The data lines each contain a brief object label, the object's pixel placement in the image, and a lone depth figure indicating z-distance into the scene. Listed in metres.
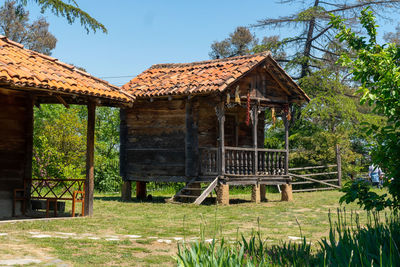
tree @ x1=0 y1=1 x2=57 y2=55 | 35.75
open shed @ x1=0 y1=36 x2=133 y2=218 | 11.83
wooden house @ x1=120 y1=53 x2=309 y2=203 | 16.39
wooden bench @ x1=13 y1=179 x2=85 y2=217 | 12.13
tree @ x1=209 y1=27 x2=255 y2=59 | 43.09
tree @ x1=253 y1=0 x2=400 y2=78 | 30.52
